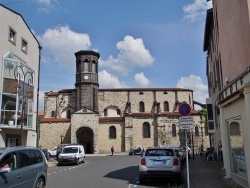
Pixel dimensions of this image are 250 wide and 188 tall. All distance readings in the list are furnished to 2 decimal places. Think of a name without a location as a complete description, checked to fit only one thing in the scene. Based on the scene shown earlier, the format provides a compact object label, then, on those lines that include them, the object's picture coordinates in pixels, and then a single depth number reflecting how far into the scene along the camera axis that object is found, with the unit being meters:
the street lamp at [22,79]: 23.58
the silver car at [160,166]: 11.96
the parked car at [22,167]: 7.18
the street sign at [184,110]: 9.80
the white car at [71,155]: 24.67
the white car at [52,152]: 42.99
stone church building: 49.75
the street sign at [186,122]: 9.56
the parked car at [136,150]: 45.29
